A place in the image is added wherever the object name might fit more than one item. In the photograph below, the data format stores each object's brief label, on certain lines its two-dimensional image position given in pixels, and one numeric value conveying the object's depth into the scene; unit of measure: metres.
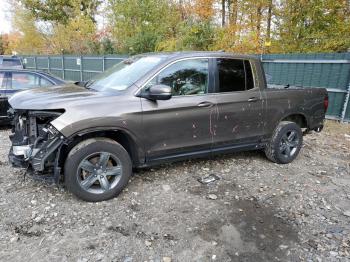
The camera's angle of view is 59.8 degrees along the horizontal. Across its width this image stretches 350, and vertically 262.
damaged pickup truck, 3.53
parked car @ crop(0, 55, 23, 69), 12.55
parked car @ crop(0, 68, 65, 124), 6.76
